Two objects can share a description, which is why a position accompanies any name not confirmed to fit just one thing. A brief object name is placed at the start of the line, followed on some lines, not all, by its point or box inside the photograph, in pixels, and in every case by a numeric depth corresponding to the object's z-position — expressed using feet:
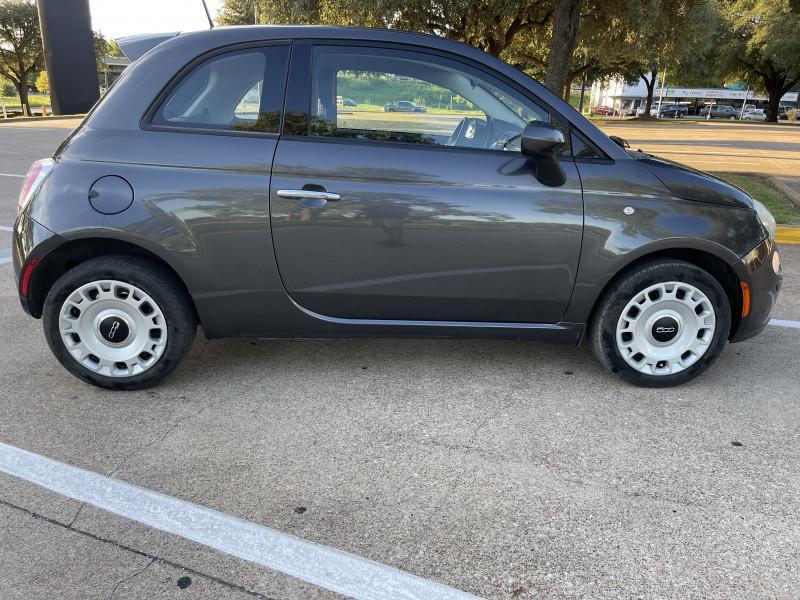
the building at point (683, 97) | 283.55
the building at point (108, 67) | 136.81
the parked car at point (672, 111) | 246.29
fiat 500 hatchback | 9.73
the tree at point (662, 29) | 37.47
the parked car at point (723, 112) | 245.16
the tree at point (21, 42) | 134.21
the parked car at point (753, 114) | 235.36
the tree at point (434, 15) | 39.52
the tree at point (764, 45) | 127.34
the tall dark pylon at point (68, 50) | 84.74
